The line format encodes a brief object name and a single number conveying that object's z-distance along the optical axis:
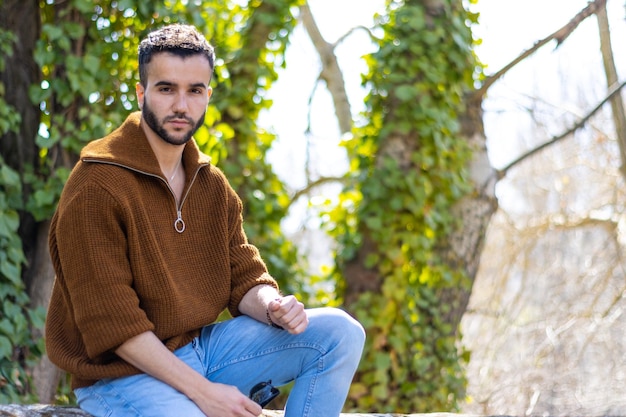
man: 2.86
